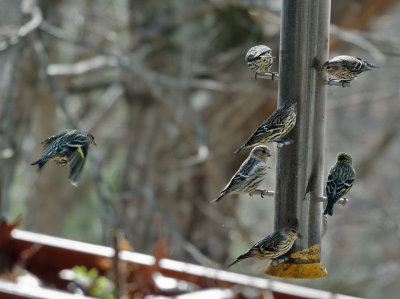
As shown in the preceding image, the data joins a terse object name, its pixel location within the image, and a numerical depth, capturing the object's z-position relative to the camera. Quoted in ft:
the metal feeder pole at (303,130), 19.66
